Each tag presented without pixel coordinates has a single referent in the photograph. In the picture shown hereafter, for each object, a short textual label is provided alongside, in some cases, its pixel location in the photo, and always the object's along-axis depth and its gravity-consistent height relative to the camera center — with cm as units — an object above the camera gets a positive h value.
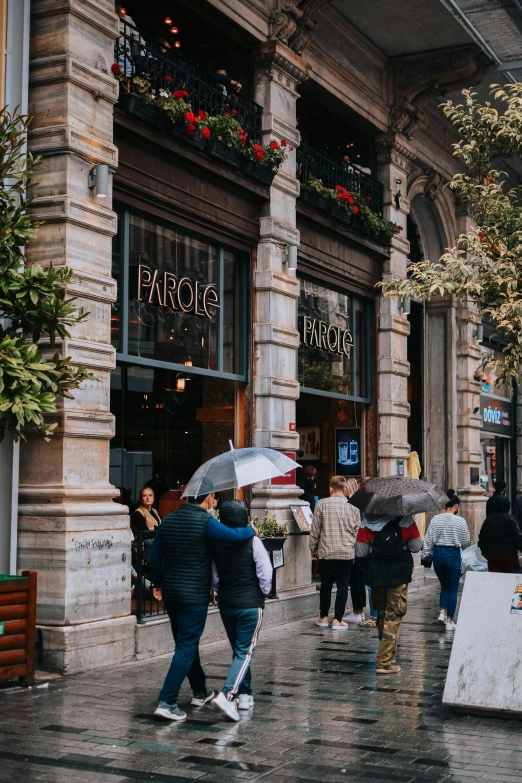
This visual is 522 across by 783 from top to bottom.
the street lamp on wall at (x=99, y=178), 1038 +310
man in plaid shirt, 1306 -70
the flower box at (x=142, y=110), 1128 +421
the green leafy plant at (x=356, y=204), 1557 +453
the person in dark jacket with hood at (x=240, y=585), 793 -76
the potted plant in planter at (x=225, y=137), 1283 +442
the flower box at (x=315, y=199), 1530 +434
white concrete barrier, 810 -129
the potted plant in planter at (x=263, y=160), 1365 +441
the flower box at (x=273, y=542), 1326 -71
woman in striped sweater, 1272 -76
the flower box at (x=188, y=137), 1211 +419
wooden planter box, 869 -119
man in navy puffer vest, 775 -66
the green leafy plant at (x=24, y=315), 833 +145
